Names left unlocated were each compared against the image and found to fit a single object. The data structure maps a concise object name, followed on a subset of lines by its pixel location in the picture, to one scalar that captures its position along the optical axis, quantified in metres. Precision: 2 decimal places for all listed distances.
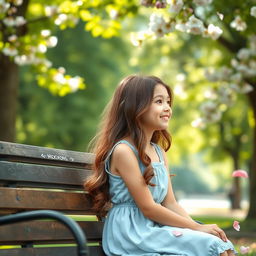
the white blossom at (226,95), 18.94
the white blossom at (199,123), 18.96
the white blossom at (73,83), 15.65
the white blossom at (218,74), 18.12
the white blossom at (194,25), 8.55
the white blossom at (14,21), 12.70
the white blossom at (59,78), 15.86
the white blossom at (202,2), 8.87
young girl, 4.91
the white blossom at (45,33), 13.69
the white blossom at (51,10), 14.61
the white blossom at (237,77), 17.29
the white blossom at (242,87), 17.71
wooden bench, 4.72
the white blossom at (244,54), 16.81
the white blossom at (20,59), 12.99
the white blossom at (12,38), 12.55
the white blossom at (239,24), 9.97
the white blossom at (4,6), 11.45
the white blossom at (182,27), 8.71
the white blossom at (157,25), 8.97
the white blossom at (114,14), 12.53
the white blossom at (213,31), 8.65
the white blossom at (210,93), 19.42
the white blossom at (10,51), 12.55
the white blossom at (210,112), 19.06
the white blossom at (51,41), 13.86
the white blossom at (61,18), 13.75
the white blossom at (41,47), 13.70
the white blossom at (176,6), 8.32
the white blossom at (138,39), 9.09
